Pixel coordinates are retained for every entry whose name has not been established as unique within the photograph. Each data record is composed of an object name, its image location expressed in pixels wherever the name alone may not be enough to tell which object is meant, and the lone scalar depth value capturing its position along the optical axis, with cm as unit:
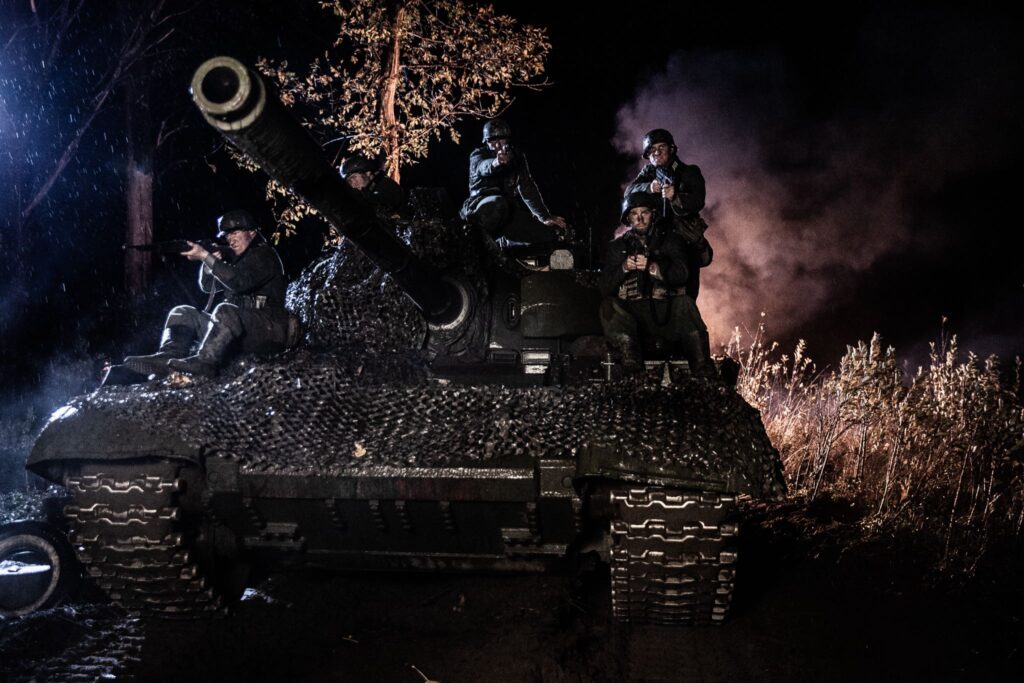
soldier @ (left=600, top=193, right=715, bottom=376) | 523
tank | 393
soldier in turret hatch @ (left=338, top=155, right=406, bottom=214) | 658
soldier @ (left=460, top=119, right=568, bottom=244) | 718
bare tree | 1093
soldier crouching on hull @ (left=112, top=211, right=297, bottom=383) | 501
